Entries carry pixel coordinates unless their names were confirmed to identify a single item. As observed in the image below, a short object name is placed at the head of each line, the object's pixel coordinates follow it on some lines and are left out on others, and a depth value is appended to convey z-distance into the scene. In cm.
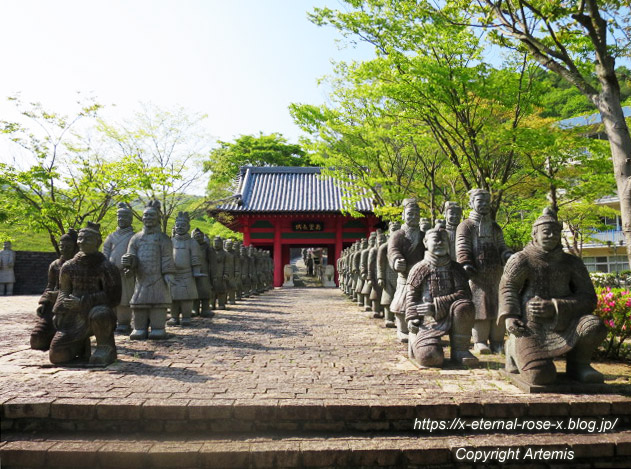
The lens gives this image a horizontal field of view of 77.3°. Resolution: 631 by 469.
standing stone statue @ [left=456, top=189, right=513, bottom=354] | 572
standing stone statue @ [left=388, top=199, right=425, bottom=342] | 664
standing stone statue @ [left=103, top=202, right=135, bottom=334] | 730
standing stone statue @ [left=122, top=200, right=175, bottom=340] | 668
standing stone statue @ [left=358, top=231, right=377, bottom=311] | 1134
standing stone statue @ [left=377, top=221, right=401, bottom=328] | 819
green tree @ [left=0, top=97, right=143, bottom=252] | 1273
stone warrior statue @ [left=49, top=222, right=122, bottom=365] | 486
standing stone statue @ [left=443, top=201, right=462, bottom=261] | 678
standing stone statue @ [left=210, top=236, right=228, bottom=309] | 1063
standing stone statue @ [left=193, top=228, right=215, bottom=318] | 981
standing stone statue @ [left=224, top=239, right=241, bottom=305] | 1232
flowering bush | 539
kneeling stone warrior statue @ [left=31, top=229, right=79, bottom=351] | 556
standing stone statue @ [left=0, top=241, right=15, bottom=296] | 1723
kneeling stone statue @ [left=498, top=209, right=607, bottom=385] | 395
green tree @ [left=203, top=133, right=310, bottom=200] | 3631
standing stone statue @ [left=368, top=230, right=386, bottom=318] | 999
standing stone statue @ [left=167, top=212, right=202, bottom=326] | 833
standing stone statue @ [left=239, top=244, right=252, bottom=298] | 1577
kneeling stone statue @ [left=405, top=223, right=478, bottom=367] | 494
